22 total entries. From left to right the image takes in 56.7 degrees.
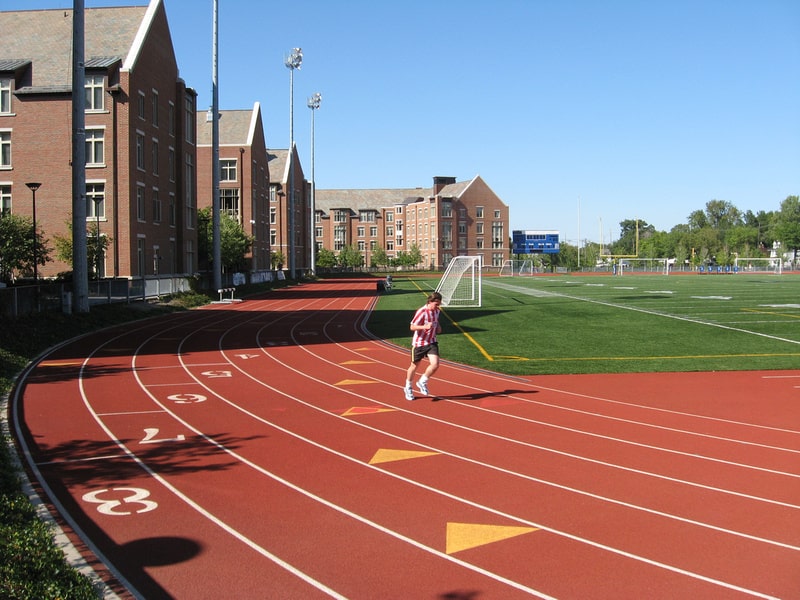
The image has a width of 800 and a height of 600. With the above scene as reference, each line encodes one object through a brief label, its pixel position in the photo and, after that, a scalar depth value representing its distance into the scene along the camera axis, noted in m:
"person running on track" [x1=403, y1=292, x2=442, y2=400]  13.18
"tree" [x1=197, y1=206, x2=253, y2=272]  53.47
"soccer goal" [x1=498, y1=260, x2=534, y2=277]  108.38
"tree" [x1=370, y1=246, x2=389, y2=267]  129.93
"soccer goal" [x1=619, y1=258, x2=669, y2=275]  121.05
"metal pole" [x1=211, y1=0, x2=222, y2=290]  39.16
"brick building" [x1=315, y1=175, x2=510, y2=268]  124.44
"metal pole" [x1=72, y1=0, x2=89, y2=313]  24.09
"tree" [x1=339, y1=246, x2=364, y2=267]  127.88
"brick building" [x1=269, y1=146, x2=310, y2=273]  93.50
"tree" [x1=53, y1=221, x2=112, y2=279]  33.47
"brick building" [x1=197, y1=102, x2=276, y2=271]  69.06
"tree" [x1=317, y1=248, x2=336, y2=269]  116.13
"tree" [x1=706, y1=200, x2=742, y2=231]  188.25
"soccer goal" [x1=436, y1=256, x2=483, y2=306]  38.96
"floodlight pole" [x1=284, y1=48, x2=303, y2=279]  64.62
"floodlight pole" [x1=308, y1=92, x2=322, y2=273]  79.06
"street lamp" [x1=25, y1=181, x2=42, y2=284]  28.27
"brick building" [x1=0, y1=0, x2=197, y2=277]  37.47
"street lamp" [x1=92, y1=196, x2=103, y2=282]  33.11
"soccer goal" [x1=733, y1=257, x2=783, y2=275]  110.28
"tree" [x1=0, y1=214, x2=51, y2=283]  31.38
